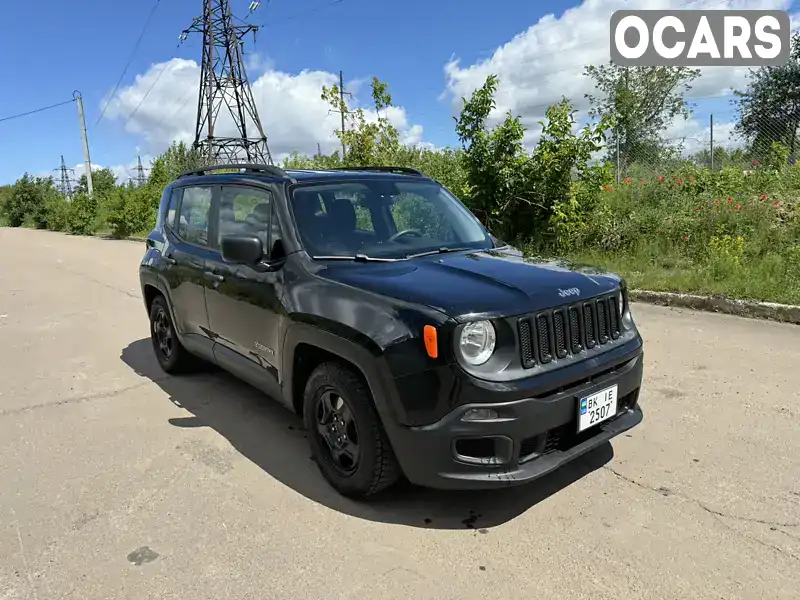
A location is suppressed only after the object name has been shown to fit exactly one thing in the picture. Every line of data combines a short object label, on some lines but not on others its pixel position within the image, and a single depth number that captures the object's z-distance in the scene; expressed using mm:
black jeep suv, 2742
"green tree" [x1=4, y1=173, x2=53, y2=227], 58844
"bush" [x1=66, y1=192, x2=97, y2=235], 35009
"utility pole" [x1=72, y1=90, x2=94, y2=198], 38438
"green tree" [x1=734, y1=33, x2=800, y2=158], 21000
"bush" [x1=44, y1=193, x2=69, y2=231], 40853
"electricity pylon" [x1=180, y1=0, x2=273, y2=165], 31516
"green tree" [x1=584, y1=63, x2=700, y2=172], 27875
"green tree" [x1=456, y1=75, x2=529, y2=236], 10188
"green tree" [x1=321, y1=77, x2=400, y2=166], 13953
